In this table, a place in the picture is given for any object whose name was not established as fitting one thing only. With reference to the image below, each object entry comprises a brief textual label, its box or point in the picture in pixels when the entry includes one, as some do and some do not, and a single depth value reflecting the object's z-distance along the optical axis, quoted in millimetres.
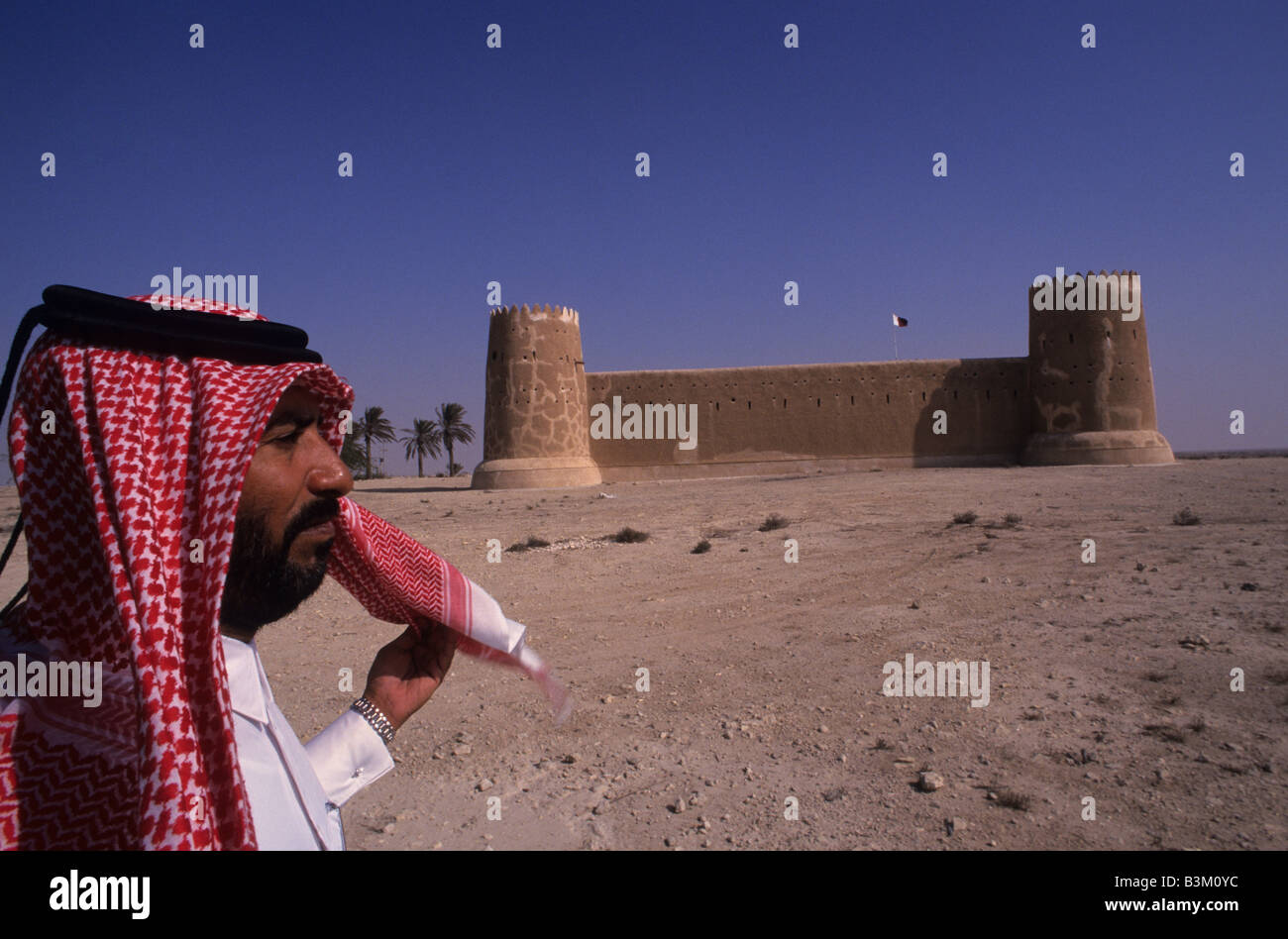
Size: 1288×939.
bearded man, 1062
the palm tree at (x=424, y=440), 43562
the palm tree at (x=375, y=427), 39750
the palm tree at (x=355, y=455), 38312
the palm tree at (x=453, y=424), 42812
